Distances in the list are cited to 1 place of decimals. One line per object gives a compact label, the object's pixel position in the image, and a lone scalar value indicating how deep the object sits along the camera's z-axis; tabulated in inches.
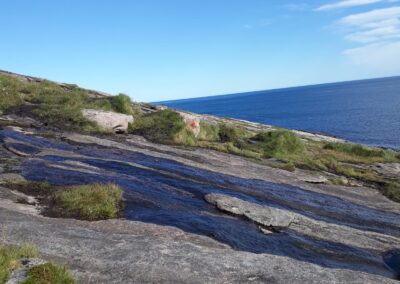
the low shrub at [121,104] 1990.7
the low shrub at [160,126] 1680.6
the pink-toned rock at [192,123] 1857.8
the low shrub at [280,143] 1930.9
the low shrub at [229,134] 2076.0
